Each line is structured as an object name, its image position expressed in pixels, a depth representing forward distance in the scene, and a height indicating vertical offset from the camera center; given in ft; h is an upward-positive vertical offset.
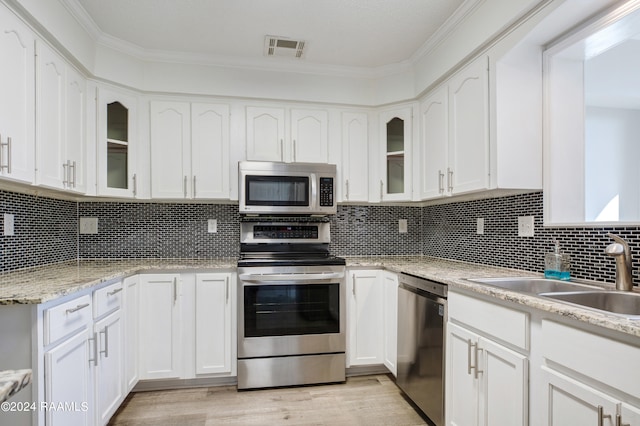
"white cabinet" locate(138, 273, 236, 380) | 8.07 -2.54
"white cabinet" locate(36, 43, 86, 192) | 6.22 +1.85
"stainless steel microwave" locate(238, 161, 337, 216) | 9.03 +0.74
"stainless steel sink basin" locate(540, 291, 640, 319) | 4.60 -1.14
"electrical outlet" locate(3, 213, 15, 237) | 6.64 -0.16
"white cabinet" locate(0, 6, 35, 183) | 5.31 +1.88
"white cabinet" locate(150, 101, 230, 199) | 9.00 +1.72
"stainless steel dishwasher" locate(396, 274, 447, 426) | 6.36 -2.52
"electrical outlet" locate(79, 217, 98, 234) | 9.37 -0.23
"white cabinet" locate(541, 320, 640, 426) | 3.22 -1.66
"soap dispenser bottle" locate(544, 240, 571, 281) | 5.82 -0.84
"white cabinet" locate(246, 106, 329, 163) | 9.45 +2.22
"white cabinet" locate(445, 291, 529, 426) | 4.59 -2.19
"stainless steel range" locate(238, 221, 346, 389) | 8.22 -2.52
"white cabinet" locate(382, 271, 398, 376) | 8.29 -2.52
